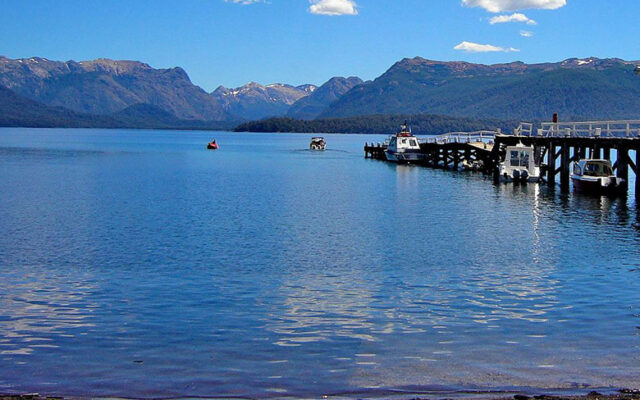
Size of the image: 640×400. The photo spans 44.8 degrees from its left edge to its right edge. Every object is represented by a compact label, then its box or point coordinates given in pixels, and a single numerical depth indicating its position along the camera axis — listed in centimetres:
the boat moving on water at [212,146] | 18821
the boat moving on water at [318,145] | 18275
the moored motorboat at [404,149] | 10775
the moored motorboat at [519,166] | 6819
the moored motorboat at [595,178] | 5484
